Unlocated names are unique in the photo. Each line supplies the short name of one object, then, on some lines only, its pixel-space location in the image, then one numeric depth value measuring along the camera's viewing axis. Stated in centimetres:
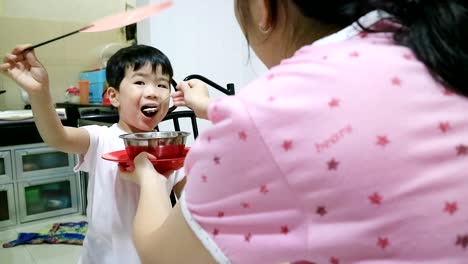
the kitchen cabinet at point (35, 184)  309
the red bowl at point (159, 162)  94
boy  102
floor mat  283
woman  45
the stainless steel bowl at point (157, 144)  93
